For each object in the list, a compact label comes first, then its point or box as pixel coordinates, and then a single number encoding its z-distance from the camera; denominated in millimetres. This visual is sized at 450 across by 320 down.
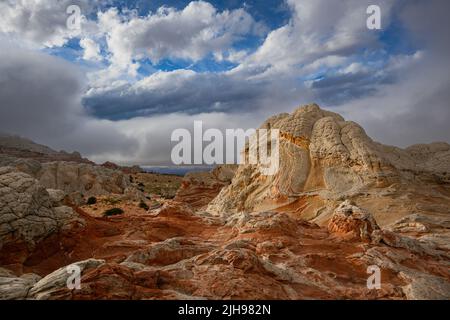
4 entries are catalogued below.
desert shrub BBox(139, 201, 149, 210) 34000
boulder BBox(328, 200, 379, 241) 13391
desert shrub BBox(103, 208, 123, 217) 28130
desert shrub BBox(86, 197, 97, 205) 36281
